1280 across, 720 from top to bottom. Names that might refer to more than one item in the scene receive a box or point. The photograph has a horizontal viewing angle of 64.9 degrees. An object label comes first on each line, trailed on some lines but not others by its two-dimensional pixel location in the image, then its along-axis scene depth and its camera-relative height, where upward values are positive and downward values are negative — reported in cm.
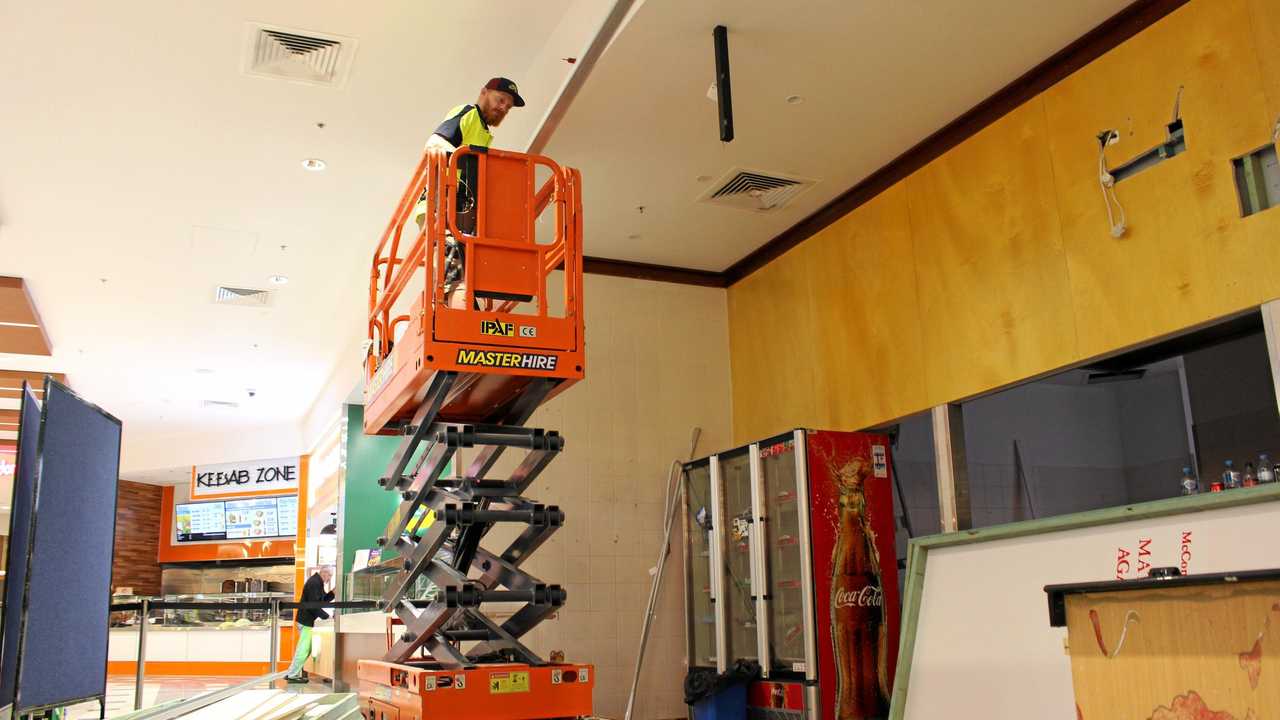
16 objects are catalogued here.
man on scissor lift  504 +224
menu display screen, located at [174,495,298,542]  1802 +105
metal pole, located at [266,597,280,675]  464 -24
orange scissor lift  474 +83
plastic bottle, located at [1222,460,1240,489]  510 +35
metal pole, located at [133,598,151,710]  372 -27
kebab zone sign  1791 +176
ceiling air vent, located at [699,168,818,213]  742 +276
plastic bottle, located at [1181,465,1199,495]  530 +34
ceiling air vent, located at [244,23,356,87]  609 +318
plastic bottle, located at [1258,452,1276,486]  482 +36
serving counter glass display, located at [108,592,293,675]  1628 -113
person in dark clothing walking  1174 -46
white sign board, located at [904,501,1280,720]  387 -18
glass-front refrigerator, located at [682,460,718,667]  809 -5
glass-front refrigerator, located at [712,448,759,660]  755 +6
